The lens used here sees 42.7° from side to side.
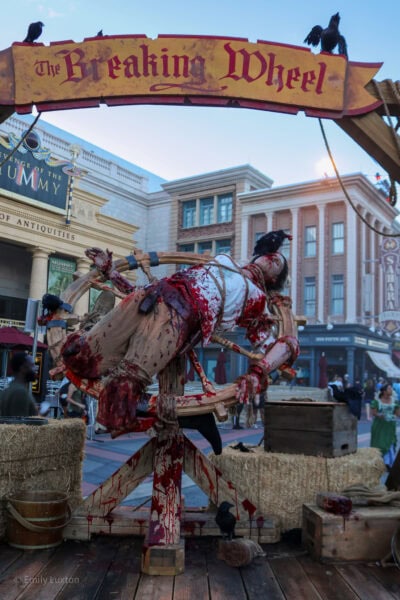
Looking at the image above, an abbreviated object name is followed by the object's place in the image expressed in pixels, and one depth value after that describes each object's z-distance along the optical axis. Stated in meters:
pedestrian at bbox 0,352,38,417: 5.11
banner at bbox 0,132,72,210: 18.69
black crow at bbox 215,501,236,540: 3.14
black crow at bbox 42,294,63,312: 3.47
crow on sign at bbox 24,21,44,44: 3.44
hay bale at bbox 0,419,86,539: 3.53
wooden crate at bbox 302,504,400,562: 3.16
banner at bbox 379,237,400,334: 27.97
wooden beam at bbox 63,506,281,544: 3.53
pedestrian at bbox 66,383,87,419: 9.75
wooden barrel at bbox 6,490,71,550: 3.27
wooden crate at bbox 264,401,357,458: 3.85
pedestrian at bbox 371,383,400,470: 7.83
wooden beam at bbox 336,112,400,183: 3.40
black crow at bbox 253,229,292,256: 3.45
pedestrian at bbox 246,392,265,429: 13.67
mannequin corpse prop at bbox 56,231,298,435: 2.63
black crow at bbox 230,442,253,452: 4.13
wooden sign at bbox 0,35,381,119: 3.32
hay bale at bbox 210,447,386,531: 3.77
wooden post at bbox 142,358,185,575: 2.88
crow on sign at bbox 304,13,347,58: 3.38
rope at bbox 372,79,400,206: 3.39
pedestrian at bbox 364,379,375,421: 25.24
